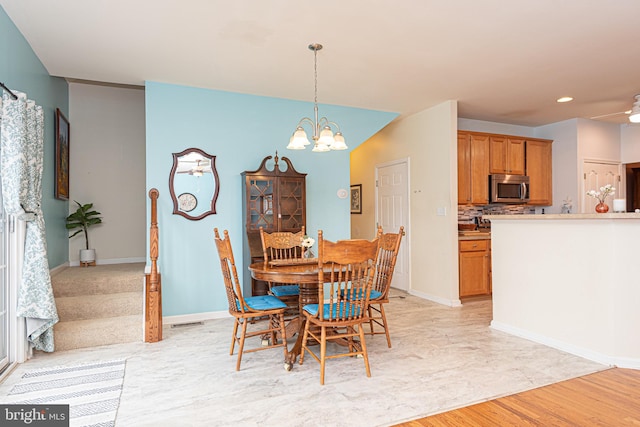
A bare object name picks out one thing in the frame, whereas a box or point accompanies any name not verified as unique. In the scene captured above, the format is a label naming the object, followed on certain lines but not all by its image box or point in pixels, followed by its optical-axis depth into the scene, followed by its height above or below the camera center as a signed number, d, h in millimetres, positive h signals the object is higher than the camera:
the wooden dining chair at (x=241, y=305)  2850 -714
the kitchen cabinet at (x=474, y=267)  5160 -757
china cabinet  4297 +126
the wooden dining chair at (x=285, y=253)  3584 -393
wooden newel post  3557 -808
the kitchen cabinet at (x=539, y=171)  6066 +661
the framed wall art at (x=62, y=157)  4344 +735
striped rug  2256 -1174
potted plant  4910 -67
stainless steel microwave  5656 +366
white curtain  2756 +152
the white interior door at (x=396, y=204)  5828 +151
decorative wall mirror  4289 +370
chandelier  3041 +598
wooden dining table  2732 -461
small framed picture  6961 +287
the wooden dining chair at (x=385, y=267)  3217 -469
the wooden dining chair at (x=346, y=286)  2531 -514
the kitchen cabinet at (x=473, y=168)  5457 +649
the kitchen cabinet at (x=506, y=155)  5711 +884
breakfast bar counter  2943 -614
